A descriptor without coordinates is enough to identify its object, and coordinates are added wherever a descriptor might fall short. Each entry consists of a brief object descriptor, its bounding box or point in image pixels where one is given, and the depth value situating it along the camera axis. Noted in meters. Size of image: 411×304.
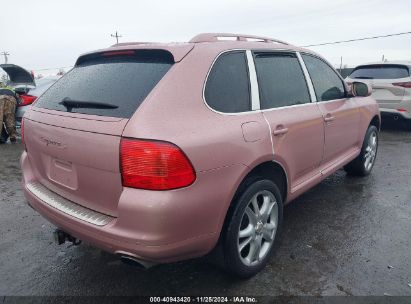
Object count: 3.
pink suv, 1.95
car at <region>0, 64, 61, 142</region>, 7.86
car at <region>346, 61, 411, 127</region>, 7.60
